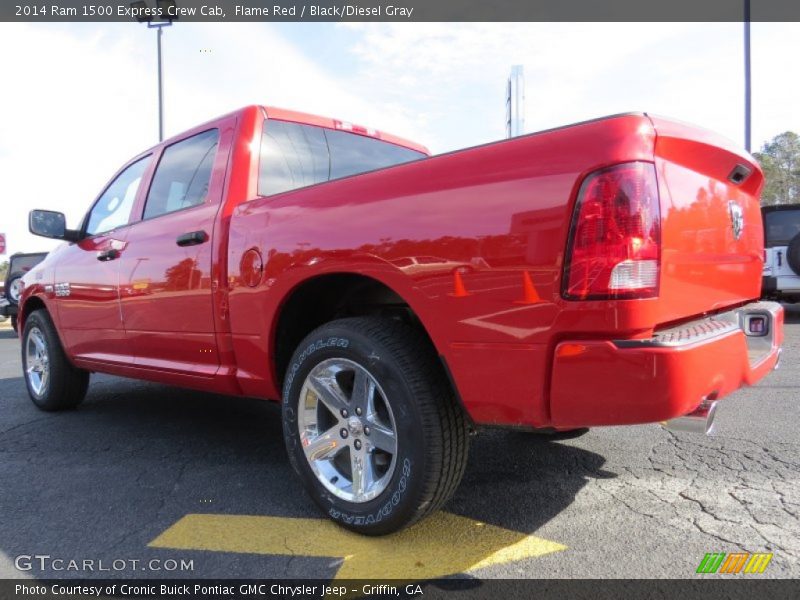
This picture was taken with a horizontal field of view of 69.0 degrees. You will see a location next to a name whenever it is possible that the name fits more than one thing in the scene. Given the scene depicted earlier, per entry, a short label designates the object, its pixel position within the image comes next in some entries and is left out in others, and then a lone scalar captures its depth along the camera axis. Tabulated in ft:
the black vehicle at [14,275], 37.24
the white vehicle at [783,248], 28.60
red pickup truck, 5.69
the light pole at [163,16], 34.60
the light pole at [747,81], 52.19
